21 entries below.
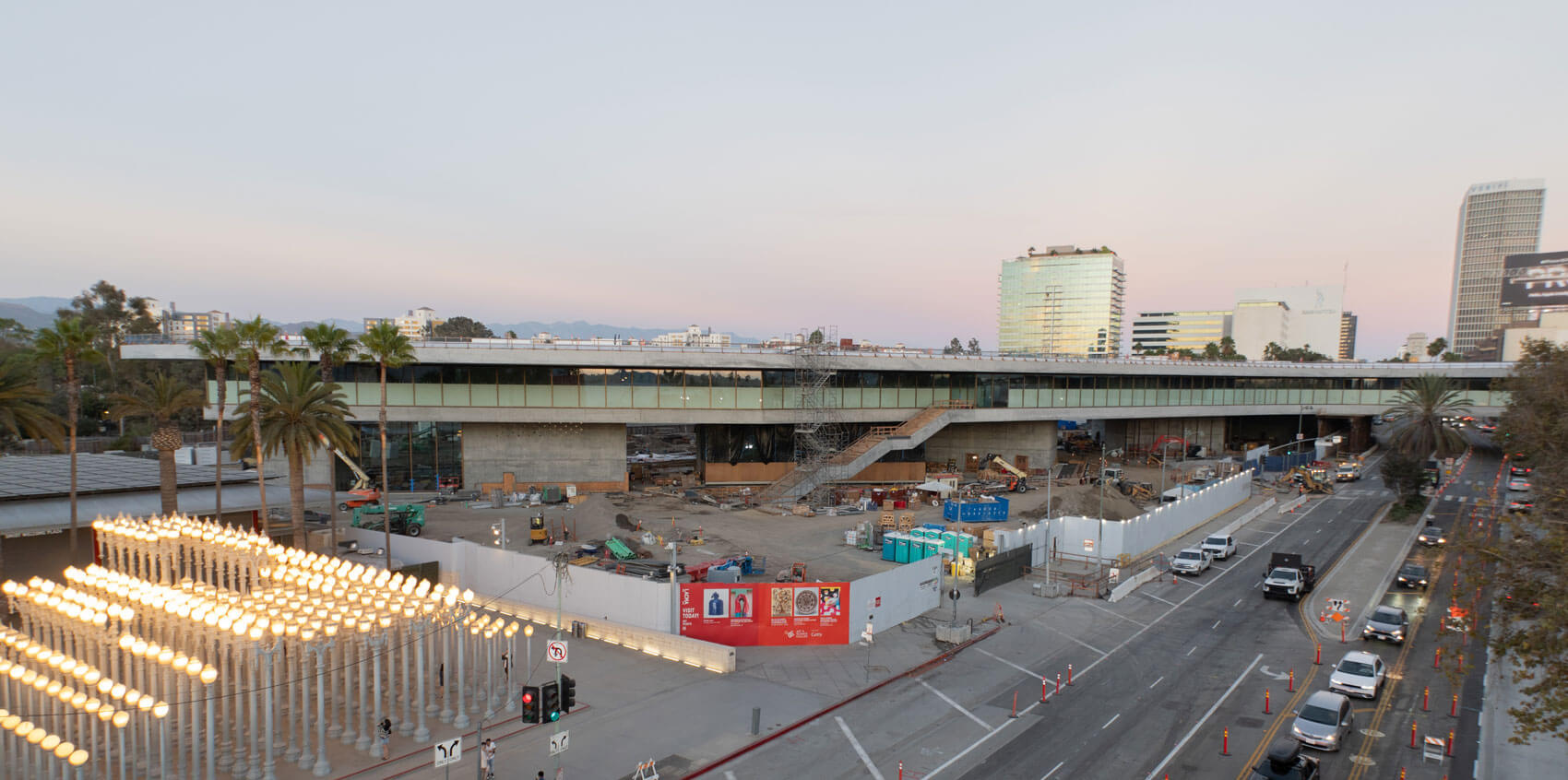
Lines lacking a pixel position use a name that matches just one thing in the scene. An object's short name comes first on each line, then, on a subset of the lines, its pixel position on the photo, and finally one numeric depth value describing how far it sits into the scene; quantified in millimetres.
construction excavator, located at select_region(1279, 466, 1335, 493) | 68750
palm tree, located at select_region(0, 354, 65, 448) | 28172
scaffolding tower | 58031
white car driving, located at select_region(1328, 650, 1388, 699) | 24406
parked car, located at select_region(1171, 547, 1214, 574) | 41375
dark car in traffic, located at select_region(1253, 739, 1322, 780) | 17969
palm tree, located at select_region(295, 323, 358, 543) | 37256
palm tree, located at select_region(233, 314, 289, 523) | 33594
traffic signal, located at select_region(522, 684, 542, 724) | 16453
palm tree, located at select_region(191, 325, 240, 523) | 36375
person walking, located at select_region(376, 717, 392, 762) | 18900
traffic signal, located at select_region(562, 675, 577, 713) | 16875
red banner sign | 28938
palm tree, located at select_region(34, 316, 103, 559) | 31559
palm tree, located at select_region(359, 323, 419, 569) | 35312
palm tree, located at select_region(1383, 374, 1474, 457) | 58125
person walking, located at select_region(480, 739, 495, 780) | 17259
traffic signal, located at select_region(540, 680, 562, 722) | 16609
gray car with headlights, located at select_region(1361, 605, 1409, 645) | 29828
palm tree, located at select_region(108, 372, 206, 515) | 34562
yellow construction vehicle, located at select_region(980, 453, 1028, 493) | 63409
